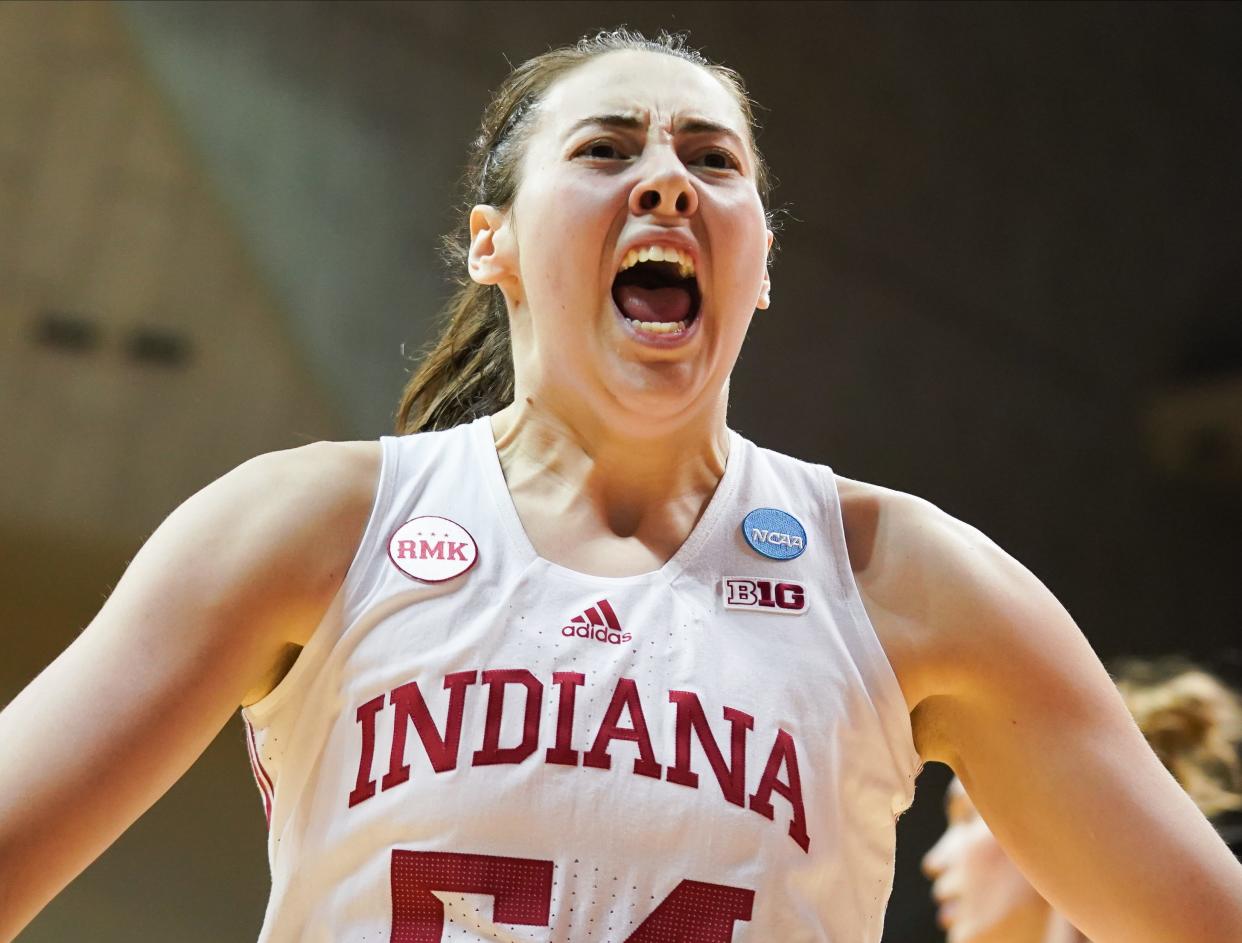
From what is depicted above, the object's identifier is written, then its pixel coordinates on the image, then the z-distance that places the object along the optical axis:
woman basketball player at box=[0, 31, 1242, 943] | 3.23
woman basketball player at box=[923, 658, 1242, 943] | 4.04
